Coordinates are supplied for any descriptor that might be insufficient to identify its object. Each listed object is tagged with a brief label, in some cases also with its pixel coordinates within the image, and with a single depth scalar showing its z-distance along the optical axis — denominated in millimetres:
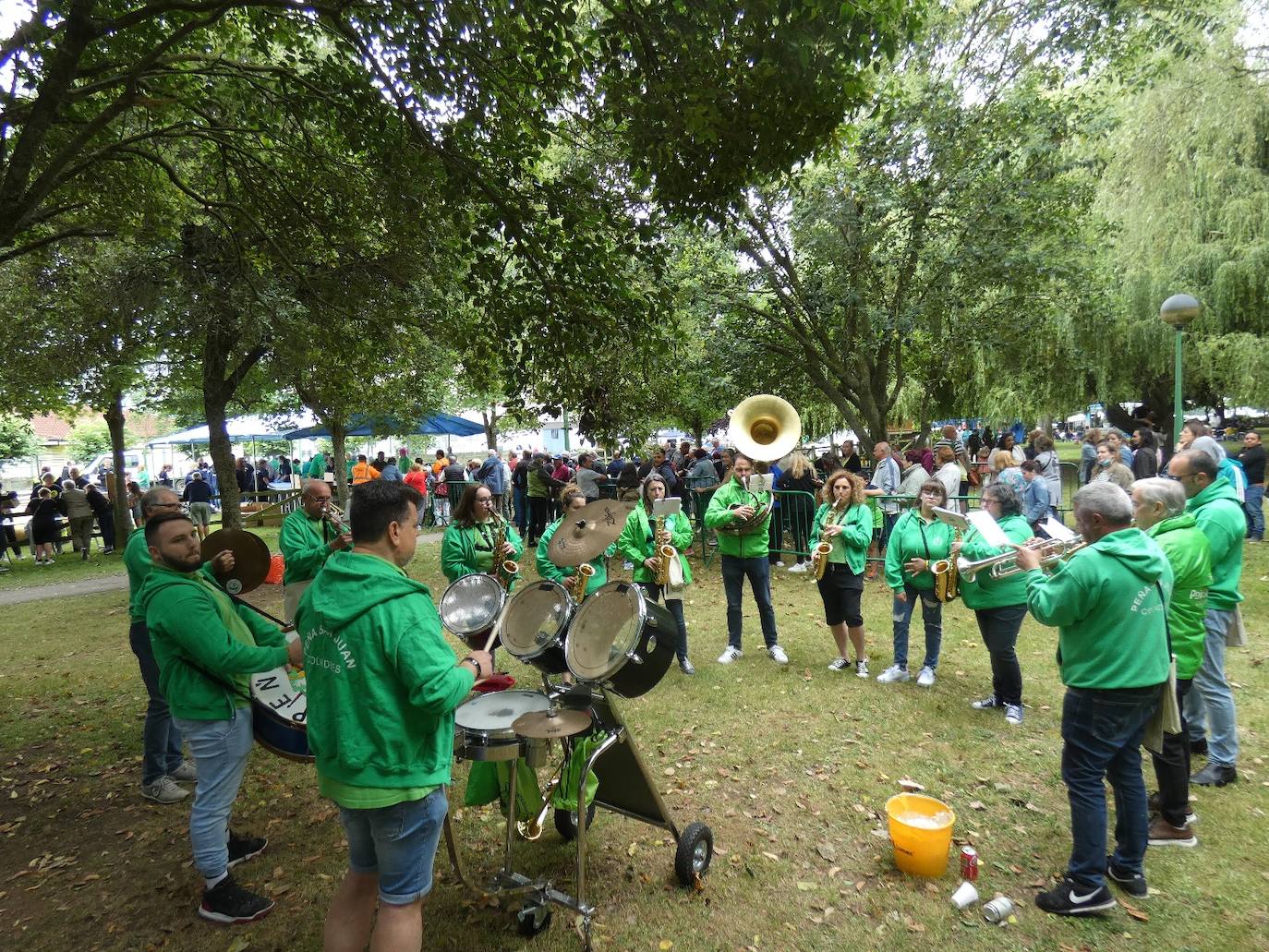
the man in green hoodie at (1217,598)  4293
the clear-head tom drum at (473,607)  3914
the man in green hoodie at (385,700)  2432
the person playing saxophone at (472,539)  5961
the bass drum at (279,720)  3570
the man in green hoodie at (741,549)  6766
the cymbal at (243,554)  4023
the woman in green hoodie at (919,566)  6027
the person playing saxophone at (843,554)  6340
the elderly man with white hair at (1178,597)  3869
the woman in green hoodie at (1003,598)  5316
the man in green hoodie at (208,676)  3281
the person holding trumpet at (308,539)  5605
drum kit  3154
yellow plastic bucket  3643
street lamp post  9922
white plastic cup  3484
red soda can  3641
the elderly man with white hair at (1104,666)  3262
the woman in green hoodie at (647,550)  6691
